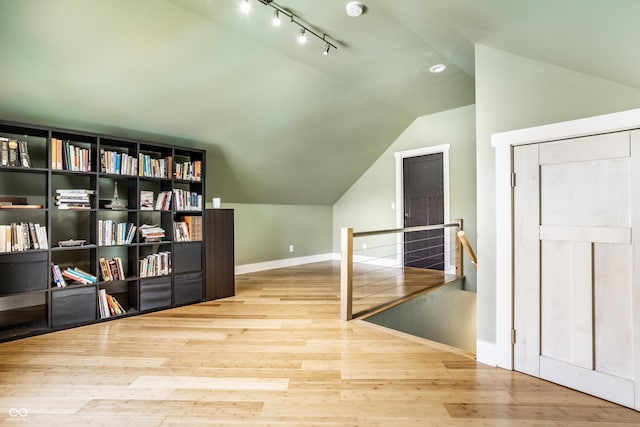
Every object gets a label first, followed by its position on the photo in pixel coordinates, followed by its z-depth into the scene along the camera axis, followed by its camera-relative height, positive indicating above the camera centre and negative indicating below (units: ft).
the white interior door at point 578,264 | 5.64 -1.03
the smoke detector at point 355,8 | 7.77 +5.33
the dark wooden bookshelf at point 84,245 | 8.64 -0.98
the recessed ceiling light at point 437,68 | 11.25 +5.44
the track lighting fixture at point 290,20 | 8.04 +5.46
